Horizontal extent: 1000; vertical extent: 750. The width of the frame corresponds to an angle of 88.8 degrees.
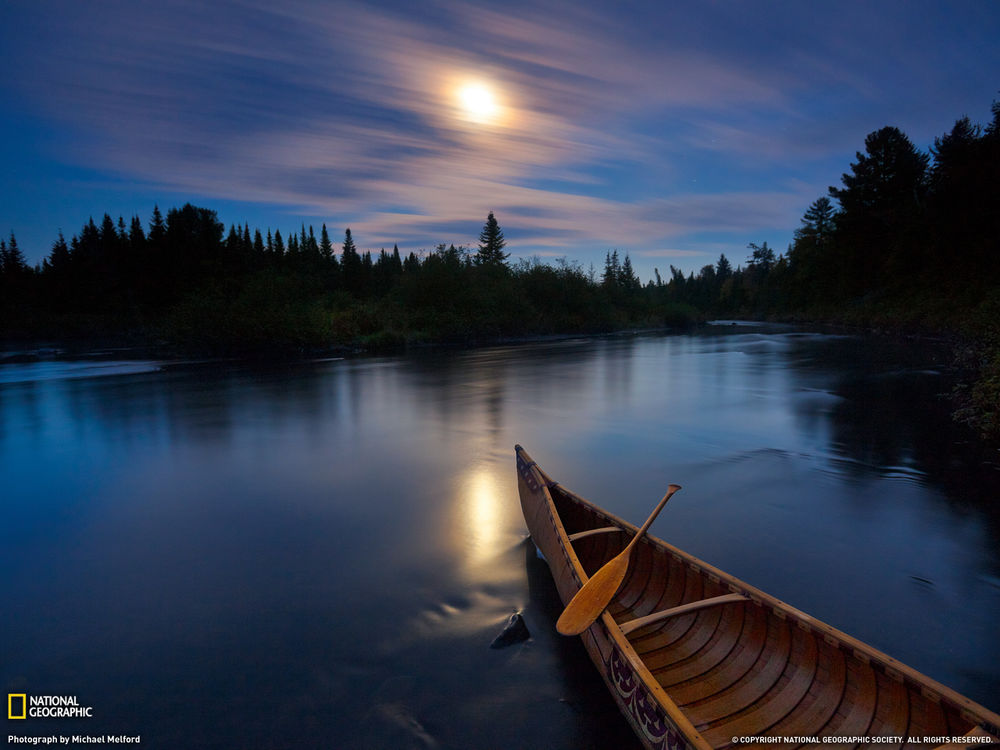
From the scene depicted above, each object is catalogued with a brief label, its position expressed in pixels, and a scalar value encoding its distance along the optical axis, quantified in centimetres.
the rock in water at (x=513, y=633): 399
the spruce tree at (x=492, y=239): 8450
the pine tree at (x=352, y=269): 7894
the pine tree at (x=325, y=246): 9564
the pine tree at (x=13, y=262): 6453
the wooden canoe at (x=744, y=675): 221
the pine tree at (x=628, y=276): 10249
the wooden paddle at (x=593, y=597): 309
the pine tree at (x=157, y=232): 6405
